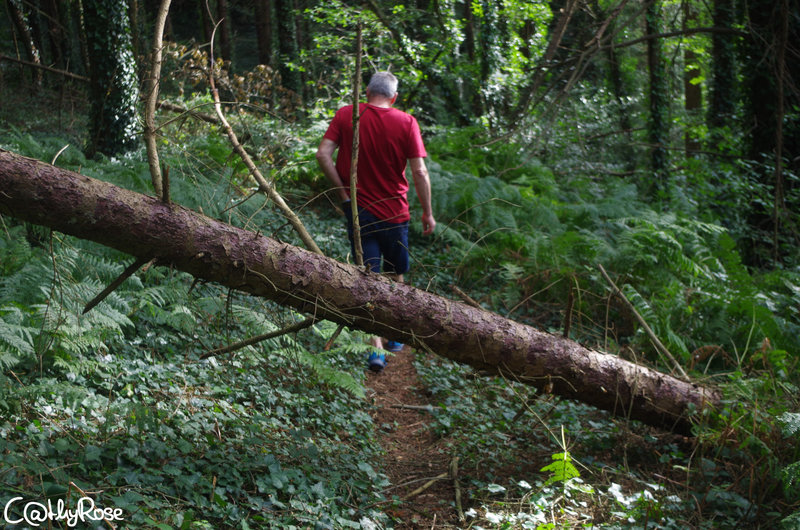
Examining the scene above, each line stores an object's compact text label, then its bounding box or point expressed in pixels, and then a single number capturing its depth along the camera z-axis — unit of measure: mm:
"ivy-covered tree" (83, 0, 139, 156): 8609
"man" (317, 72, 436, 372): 5191
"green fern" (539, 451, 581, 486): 3348
